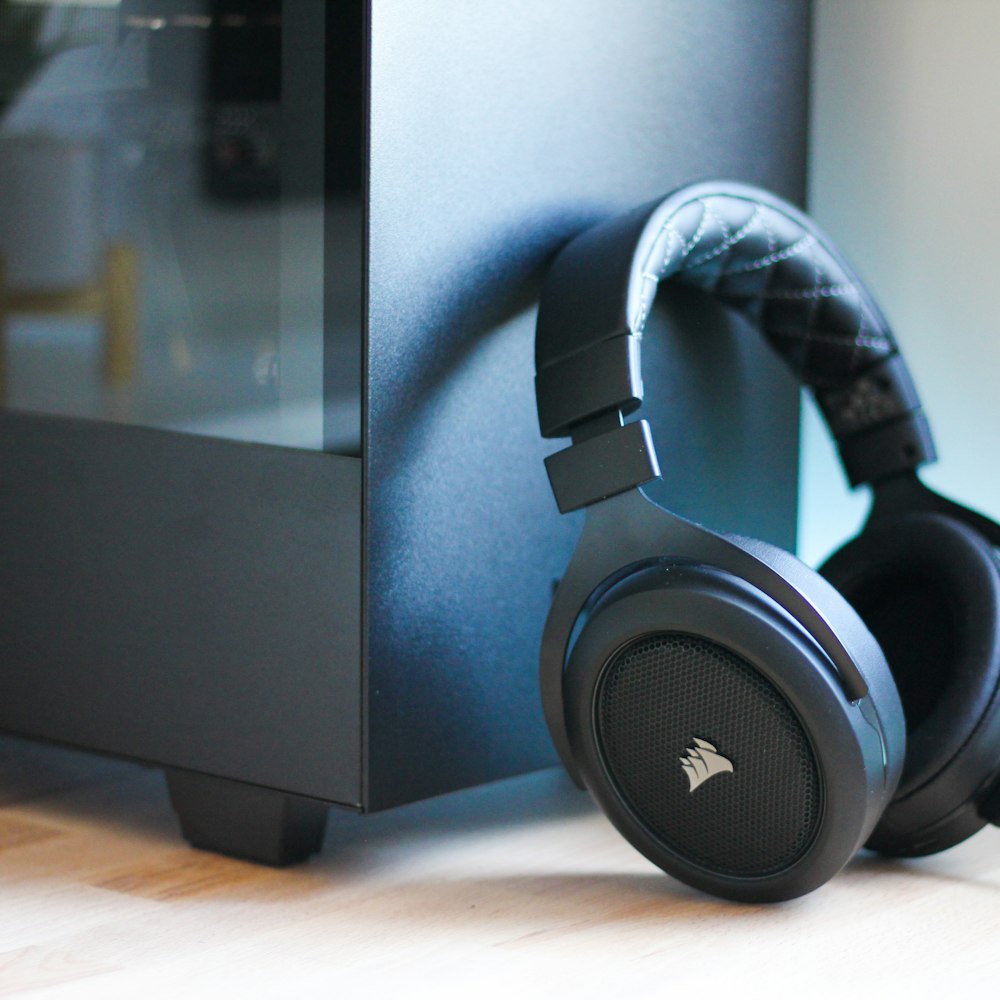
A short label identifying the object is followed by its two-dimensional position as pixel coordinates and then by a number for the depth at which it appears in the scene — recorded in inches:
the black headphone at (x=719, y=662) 46.4
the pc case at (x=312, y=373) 48.3
